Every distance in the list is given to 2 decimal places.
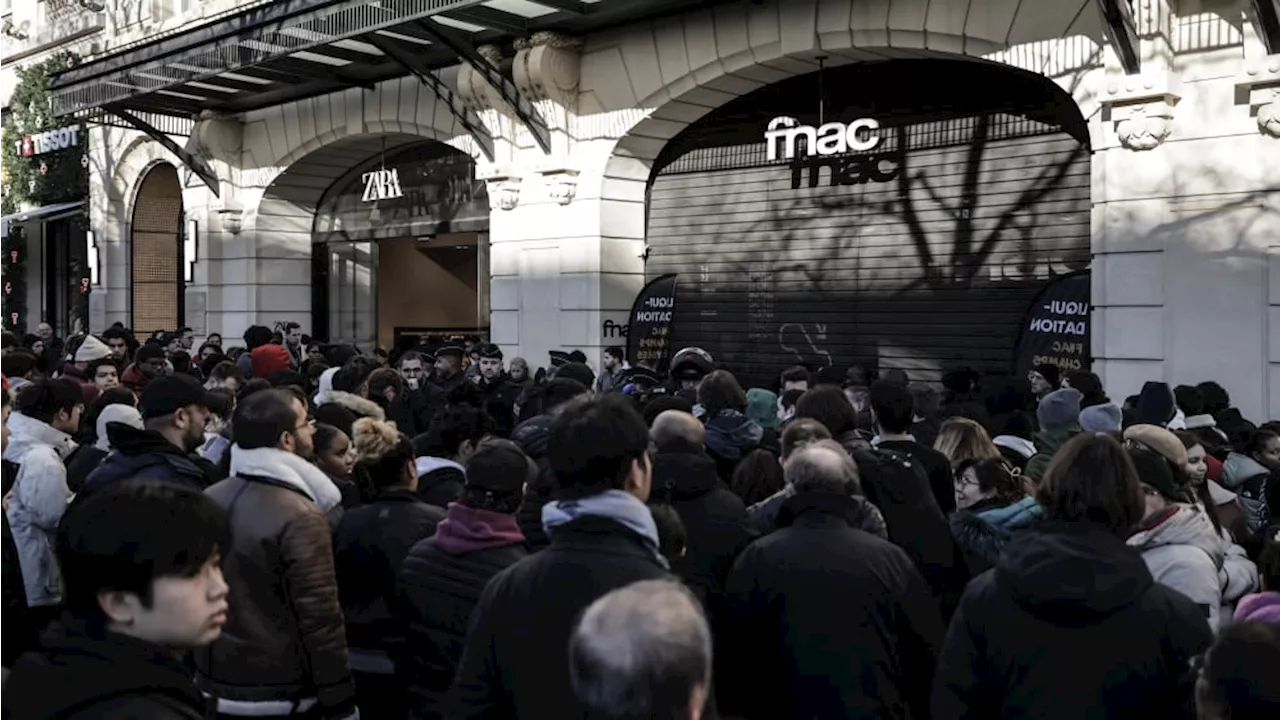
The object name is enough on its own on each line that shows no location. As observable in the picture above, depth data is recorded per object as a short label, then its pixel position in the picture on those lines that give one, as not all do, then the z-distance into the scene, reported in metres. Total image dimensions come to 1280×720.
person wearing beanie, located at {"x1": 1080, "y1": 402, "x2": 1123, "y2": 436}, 5.75
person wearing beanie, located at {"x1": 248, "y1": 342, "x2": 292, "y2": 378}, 9.07
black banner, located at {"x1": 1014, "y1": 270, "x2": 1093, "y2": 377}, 10.63
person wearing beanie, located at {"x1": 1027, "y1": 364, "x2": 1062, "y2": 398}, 8.76
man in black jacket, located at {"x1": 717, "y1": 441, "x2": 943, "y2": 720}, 3.39
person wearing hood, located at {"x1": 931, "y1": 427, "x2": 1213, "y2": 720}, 2.67
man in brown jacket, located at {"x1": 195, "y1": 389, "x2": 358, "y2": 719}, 3.61
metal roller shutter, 11.47
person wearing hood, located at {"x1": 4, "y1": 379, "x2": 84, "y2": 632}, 4.91
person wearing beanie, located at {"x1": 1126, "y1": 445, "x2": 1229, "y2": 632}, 3.35
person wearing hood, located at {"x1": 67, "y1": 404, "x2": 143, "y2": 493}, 5.30
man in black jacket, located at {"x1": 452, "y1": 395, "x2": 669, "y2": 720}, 2.61
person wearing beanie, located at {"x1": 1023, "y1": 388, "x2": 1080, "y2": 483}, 5.53
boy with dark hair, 1.95
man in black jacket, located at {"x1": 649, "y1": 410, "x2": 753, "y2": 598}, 4.05
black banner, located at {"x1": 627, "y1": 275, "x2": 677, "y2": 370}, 14.09
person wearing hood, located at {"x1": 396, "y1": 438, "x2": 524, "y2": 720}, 3.44
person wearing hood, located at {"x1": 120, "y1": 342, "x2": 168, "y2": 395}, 9.53
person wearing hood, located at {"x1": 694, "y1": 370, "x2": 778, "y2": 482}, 5.49
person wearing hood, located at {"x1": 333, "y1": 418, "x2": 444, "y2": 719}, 3.90
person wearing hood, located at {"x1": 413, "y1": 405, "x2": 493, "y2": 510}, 4.70
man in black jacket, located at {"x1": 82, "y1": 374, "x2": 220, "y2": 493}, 4.48
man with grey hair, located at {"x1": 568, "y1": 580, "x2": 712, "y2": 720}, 1.63
